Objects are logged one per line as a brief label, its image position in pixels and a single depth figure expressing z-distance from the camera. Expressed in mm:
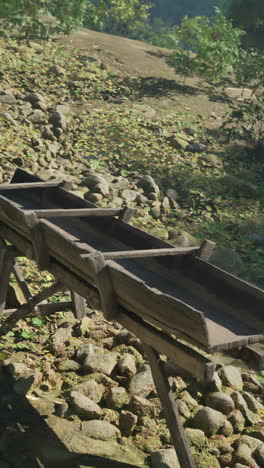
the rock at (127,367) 5277
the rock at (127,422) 4625
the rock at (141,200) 9922
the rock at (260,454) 4508
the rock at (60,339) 5582
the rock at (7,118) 10898
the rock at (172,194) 10566
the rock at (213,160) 12359
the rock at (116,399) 4863
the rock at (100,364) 5270
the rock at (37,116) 11539
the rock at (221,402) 5031
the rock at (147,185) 10414
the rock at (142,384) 5047
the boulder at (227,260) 8773
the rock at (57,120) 11672
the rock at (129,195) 9848
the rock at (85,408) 4715
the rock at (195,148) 12633
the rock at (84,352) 5449
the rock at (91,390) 4938
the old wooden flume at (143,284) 3367
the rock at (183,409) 4914
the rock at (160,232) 8933
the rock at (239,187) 11453
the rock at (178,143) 12508
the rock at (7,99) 11797
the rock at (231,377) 5562
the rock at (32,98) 12297
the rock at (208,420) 4750
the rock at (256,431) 4863
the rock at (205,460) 4445
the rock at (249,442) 4668
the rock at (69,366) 5344
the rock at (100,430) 4523
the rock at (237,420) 4906
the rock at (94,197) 9273
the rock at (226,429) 4809
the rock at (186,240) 8742
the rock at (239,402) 5141
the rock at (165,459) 4238
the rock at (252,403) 5334
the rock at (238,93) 16578
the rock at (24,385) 4922
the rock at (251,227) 10164
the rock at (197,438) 4590
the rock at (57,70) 14172
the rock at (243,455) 4461
